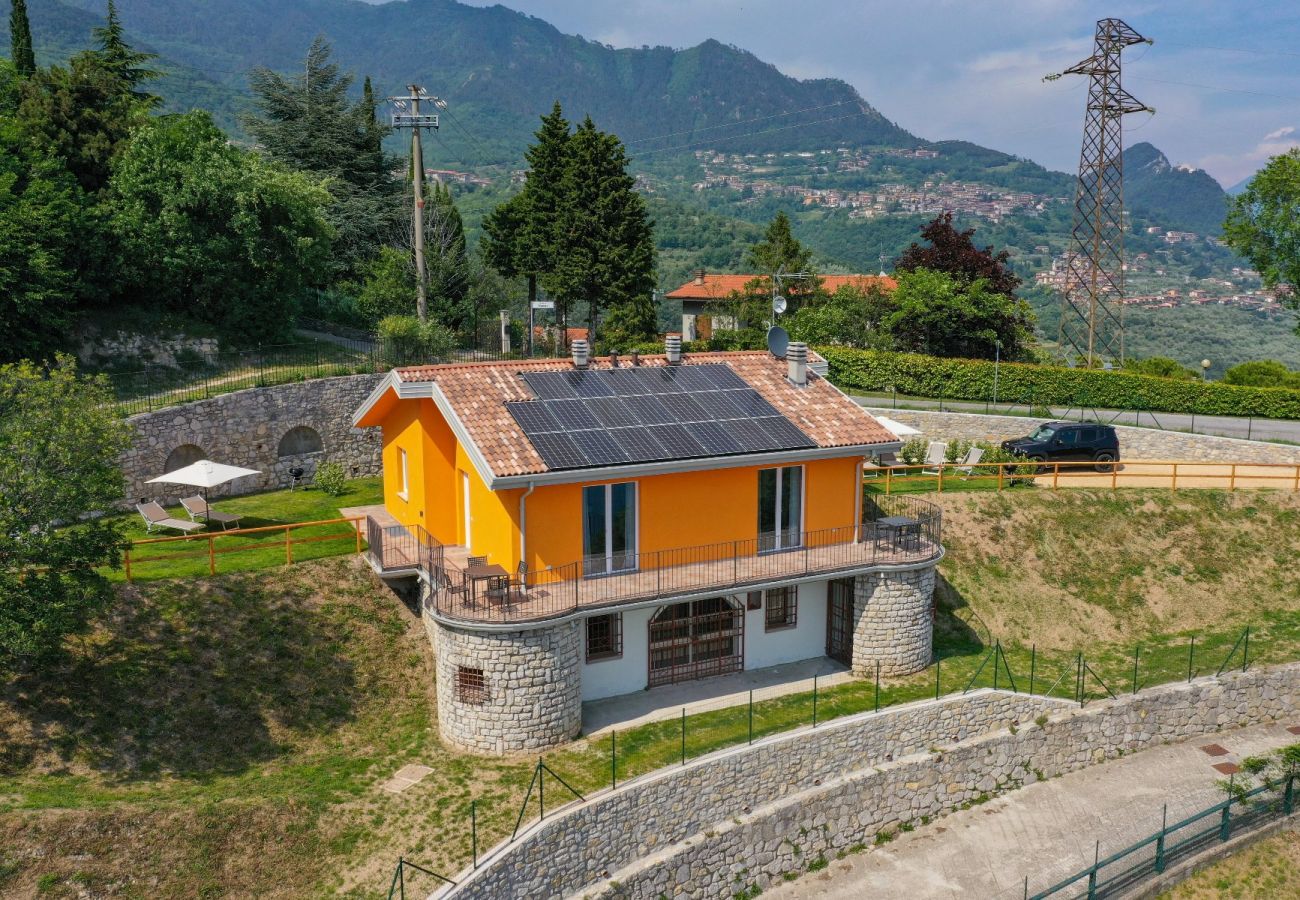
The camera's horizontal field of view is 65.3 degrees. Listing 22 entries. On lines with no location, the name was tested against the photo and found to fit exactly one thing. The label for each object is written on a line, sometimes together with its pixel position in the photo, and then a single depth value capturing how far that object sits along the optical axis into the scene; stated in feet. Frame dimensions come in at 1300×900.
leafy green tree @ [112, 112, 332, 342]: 110.63
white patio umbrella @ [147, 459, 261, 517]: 81.97
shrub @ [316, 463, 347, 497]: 99.35
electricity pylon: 165.99
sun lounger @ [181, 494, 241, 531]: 84.12
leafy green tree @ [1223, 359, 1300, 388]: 145.18
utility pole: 115.65
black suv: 110.73
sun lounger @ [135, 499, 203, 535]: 82.07
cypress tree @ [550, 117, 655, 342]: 139.13
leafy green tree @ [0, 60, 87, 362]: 96.43
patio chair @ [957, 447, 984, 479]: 106.11
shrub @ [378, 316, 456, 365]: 116.06
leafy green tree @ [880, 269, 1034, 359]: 153.99
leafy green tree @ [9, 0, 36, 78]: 127.78
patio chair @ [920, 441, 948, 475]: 110.83
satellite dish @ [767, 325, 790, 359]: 86.89
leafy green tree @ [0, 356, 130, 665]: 55.93
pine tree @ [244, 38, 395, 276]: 156.87
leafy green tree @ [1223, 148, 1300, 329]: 155.53
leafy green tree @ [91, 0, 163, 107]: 140.94
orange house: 64.54
